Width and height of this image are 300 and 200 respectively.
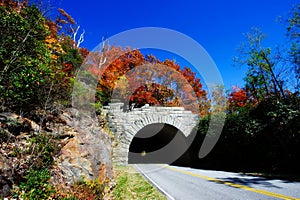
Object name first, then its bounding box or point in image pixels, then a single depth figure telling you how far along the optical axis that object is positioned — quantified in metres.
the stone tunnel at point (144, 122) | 12.98
